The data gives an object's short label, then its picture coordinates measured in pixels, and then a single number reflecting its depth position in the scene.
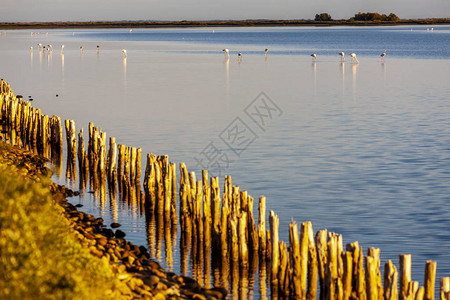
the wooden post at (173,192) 17.20
